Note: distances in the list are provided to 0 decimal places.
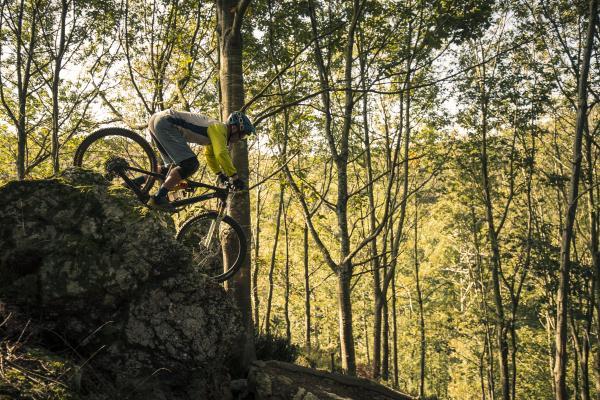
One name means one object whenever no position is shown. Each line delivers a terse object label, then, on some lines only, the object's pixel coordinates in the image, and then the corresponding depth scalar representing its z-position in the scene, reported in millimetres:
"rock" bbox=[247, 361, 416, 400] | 5238
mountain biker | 5516
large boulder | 3938
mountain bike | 5742
